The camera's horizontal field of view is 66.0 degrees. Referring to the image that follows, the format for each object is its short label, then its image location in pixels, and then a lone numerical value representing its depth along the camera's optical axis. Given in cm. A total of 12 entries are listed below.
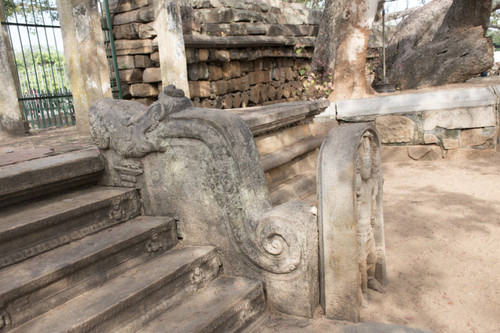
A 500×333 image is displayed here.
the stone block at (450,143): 489
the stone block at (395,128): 506
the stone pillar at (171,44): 606
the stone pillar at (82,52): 459
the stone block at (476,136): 472
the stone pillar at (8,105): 487
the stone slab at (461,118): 462
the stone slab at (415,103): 465
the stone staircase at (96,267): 178
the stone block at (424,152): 502
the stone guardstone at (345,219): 204
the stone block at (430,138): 497
